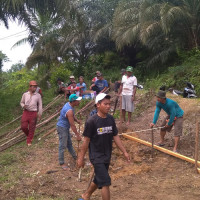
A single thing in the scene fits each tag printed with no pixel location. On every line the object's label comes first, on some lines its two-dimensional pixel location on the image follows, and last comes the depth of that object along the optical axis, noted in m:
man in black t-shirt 3.44
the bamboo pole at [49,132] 7.88
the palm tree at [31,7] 10.21
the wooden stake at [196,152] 4.61
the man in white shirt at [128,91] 7.68
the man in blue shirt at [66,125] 5.04
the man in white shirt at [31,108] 6.95
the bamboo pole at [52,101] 11.05
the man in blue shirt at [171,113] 5.44
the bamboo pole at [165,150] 5.06
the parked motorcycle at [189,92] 10.10
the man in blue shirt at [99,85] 9.45
